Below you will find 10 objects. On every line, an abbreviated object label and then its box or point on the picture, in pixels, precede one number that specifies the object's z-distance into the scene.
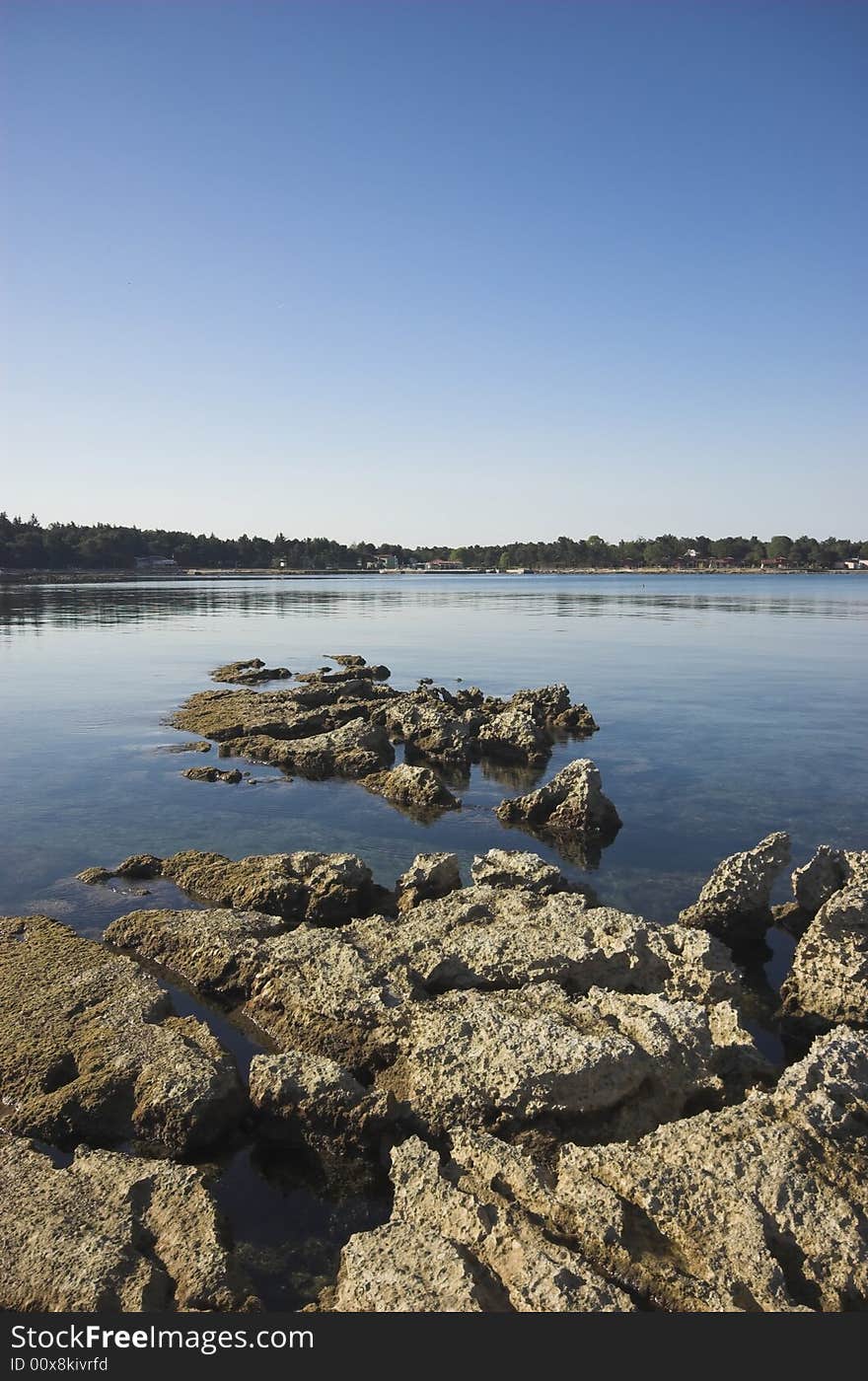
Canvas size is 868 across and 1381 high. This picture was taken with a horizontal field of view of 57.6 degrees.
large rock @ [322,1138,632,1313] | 5.41
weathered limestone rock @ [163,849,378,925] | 12.33
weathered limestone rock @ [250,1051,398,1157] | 7.55
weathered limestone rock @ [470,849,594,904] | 12.37
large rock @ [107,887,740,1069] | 9.17
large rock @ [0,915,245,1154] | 7.70
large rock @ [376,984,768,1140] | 7.48
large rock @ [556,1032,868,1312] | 5.78
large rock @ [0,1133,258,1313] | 5.65
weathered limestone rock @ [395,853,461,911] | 12.48
